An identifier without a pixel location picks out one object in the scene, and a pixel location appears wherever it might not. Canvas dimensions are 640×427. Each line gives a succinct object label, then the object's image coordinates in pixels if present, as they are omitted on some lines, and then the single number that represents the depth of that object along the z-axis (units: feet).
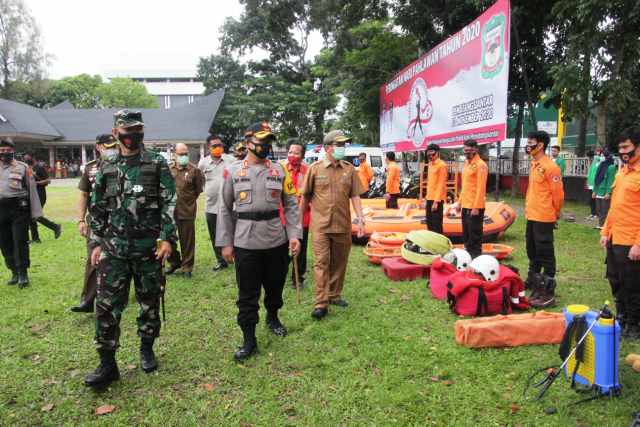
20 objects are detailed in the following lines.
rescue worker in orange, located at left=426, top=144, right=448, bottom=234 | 25.40
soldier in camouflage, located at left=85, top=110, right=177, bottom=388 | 11.22
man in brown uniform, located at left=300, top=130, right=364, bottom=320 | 16.49
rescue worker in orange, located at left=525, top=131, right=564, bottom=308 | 17.02
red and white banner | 31.55
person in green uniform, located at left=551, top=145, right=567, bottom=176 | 40.68
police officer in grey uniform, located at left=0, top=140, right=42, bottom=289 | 19.71
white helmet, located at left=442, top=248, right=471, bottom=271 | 18.80
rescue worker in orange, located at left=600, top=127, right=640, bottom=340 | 13.20
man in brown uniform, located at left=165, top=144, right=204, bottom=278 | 21.76
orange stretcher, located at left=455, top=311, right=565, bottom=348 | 13.38
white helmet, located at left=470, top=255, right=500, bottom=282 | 16.42
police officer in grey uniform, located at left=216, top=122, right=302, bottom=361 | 12.87
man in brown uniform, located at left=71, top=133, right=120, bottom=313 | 13.71
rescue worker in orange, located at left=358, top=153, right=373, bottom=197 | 42.34
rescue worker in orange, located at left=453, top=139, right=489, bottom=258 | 21.65
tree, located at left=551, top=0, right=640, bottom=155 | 34.53
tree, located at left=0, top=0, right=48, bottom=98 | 142.51
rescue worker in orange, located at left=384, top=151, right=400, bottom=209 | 38.21
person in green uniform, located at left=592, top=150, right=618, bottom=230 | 32.24
